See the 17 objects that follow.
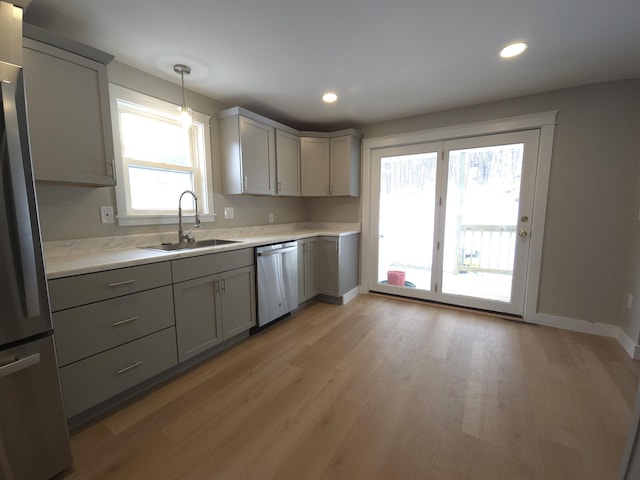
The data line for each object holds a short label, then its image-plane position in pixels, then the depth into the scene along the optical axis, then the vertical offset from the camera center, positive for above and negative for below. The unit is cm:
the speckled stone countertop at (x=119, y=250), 142 -30
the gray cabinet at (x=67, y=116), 143 +56
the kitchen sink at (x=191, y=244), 223 -32
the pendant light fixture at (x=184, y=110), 200 +78
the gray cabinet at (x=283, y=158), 270 +64
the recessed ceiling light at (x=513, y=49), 180 +116
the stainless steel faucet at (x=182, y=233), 231 -20
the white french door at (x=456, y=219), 280 -10
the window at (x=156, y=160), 207 +47
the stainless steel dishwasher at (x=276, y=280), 248 -72
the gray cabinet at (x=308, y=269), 304 -71
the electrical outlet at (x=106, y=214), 196 -3
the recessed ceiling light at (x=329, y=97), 262 +118
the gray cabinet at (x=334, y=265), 324 -69
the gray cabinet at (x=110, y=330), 133 -70
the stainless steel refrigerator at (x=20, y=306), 97 -38
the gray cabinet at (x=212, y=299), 186 -71
